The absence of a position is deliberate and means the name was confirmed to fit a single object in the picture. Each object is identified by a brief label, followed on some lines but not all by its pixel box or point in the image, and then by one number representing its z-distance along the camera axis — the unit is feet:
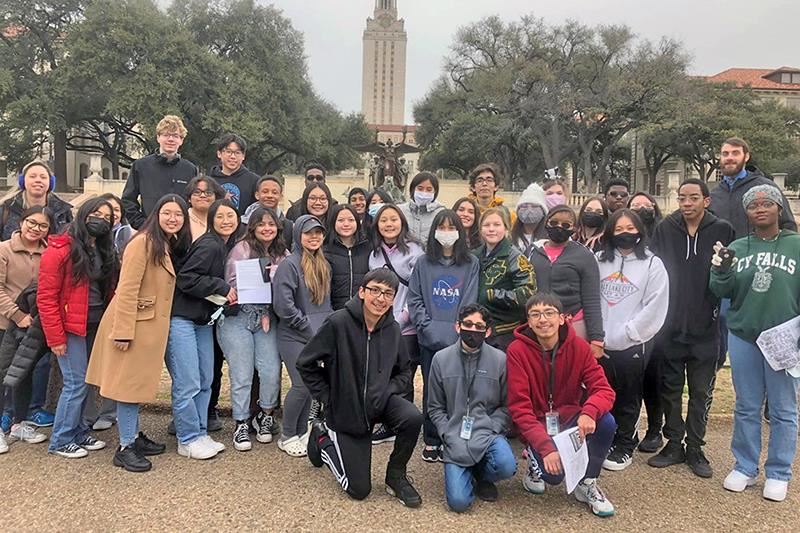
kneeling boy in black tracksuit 12.50
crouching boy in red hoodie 12.17
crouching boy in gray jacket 12.14
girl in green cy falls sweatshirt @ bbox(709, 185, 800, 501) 12.82
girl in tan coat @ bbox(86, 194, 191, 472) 13.33
